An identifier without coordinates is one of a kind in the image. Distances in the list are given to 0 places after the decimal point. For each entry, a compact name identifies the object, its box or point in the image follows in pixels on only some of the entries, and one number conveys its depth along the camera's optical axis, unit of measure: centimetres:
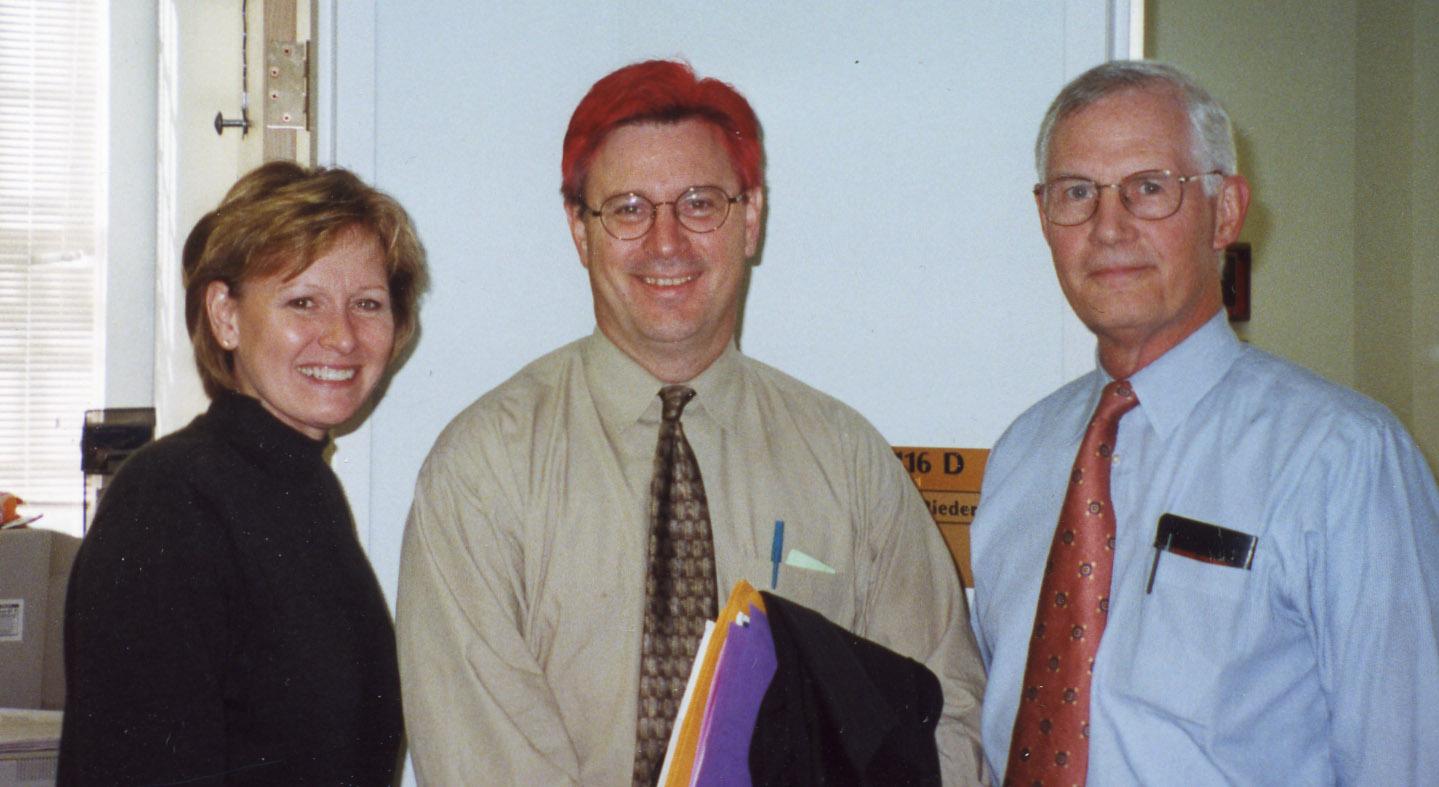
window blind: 318
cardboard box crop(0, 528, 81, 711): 219
